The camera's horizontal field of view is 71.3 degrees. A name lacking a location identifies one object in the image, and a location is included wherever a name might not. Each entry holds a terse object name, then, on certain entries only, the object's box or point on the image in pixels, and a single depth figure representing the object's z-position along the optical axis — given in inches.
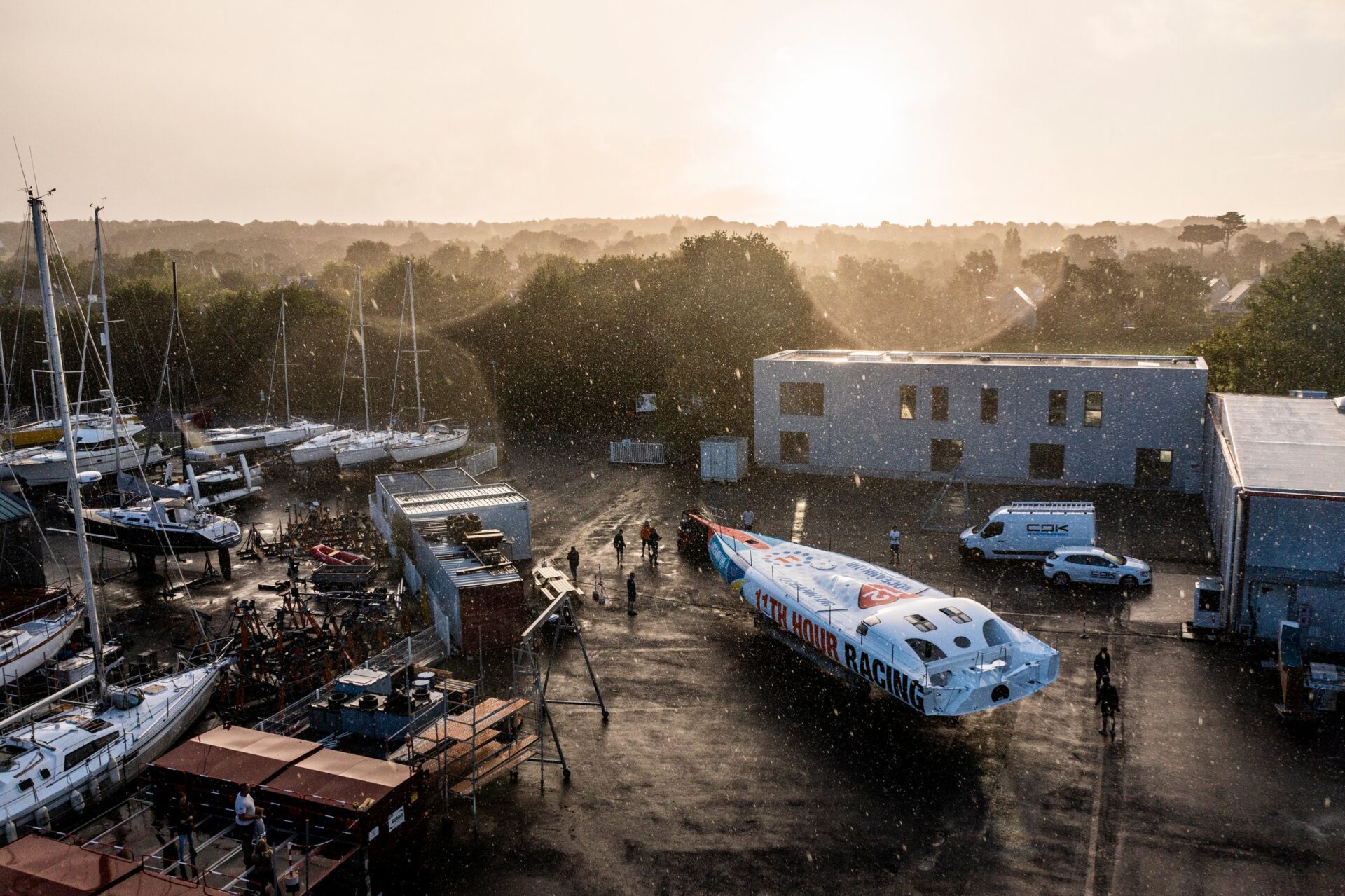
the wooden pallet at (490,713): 741.9
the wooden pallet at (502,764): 704.4
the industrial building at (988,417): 1587.1
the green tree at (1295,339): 1876.2
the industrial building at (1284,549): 952.3
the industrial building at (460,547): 995.3
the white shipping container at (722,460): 1771.7
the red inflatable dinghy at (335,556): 1283.2
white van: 1240.8
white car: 1147.9
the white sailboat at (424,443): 2027.6
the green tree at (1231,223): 7175.2
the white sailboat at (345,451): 1975.9
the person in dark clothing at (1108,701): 802.8
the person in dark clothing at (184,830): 615.8
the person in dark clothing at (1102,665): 825.5
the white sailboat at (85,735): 700.0
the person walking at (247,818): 617.3
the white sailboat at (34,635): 927.0
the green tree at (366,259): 7443.9
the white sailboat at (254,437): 2240.4
